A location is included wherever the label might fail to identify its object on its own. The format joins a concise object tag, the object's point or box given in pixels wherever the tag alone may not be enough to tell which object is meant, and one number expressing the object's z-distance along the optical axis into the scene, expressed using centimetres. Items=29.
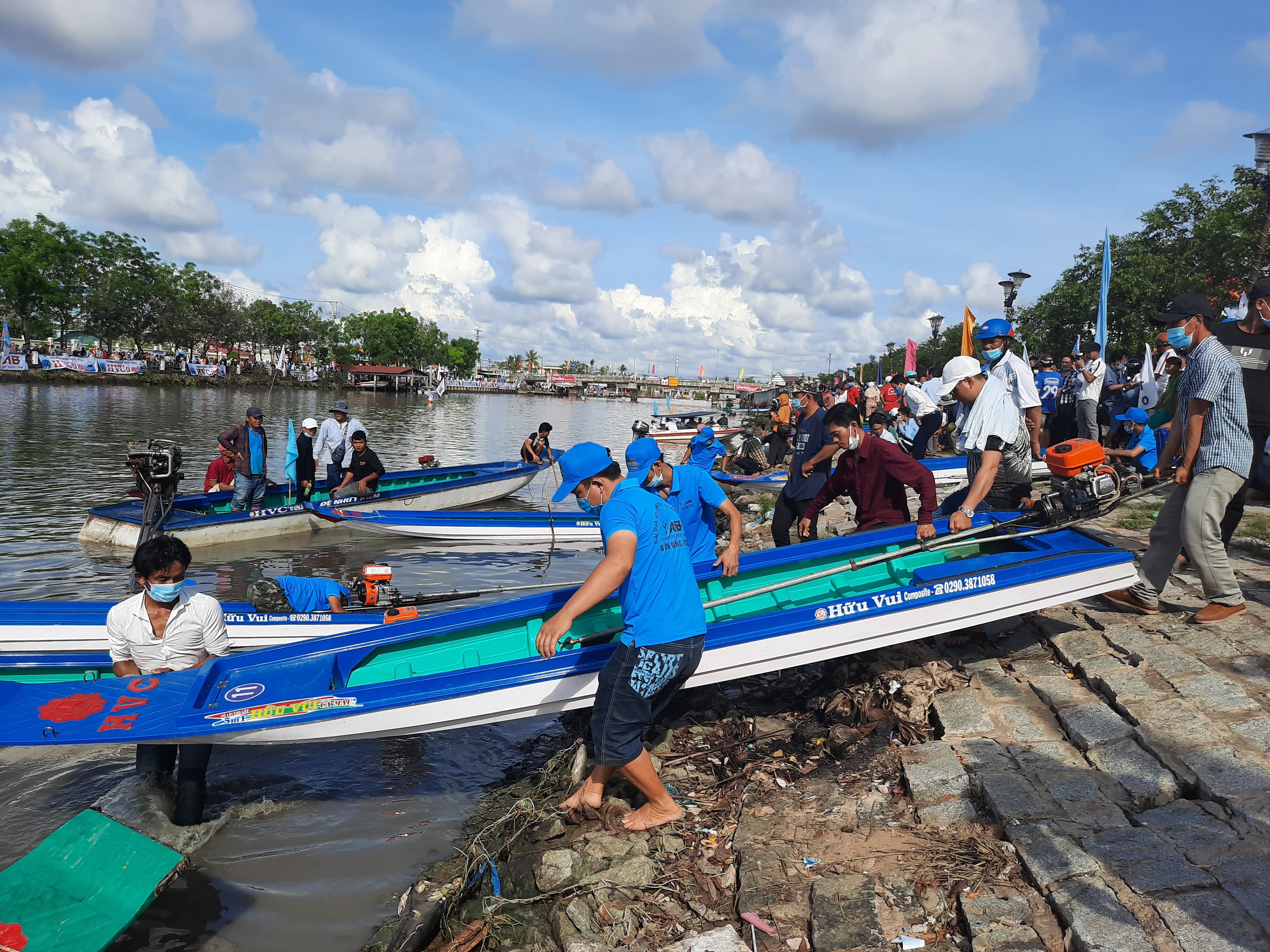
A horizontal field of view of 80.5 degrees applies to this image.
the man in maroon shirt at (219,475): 1344
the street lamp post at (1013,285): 1373
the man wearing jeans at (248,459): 1230
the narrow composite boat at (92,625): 656
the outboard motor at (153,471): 834
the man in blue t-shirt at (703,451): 1130
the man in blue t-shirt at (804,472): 792
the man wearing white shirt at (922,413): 1207
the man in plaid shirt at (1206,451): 496
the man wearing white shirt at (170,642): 460
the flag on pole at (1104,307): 1347
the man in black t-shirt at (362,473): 1386
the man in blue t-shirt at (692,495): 506
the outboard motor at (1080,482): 562
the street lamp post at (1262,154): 1200
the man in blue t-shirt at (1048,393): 1262
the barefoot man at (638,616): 367
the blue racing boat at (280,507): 1203
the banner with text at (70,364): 5606
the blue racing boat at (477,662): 440
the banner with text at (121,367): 5956
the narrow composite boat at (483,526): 1370
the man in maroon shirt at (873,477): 597
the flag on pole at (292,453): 1339
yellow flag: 1332
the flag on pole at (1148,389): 1047
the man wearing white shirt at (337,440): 1373
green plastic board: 343
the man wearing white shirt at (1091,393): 1183
